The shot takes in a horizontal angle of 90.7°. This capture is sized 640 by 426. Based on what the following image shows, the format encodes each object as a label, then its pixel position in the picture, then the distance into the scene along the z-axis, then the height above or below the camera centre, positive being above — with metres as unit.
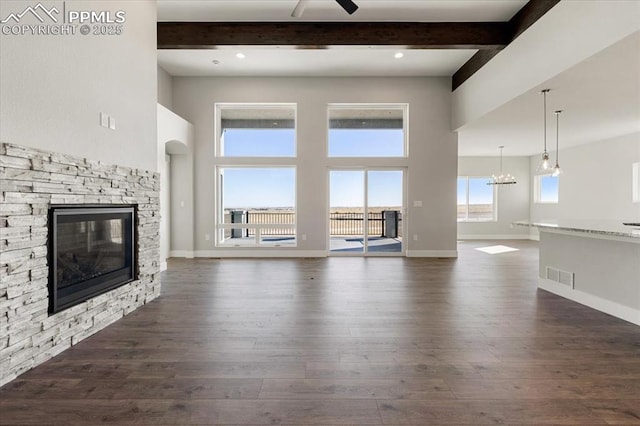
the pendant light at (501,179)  9.12 +0.96
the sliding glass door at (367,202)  6.99 +0.19
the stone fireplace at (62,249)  2.04 -0.34
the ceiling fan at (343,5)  3.30 +2.18
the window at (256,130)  6.91 +1.77
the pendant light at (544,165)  4.82 +0.69
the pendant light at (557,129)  4.97 +1.73
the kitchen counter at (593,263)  3.03 -0.59
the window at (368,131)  6.95 +1.77
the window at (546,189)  9.55 +0.64
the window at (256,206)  6.92 +0.10
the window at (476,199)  10.44 +0.37
